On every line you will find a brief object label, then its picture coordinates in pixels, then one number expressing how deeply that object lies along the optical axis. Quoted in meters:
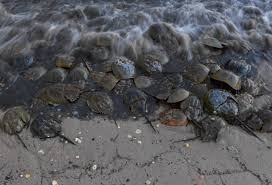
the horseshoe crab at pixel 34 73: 4.07
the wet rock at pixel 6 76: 3.98
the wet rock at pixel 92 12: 5.14
